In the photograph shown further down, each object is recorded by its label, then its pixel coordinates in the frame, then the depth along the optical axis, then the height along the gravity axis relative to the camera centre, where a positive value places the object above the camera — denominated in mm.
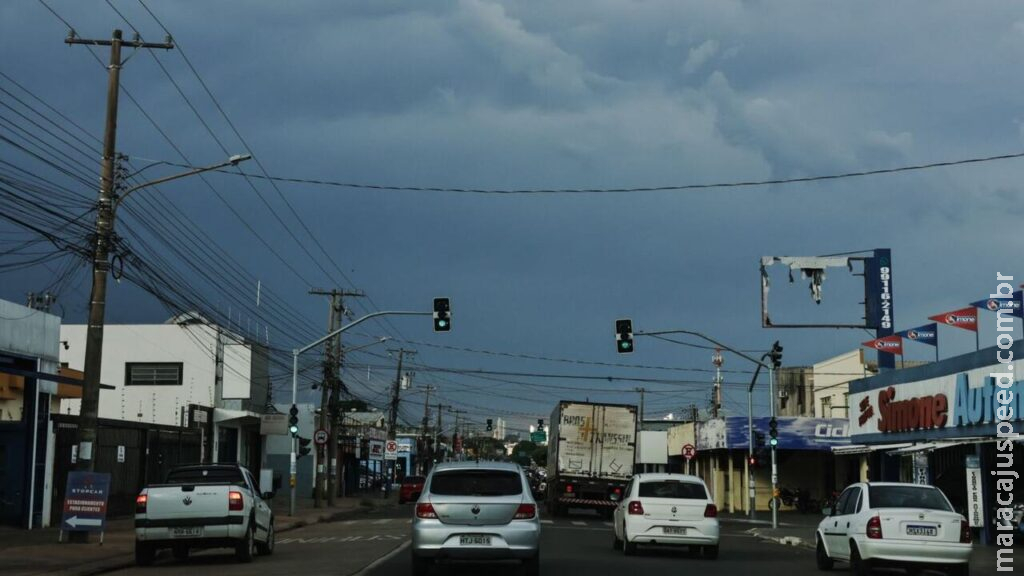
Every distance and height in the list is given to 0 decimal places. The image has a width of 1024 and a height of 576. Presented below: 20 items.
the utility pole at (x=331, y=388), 57281 +2931
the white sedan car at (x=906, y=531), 19078 -1182
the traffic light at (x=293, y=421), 45497 +982
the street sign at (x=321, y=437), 50031 +443
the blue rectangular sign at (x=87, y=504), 26094 -1265
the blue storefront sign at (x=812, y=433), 58719 +1029
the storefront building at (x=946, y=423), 30406 +930
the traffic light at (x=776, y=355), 44312 +3598
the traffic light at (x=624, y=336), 39625 +3775
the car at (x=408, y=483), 57481 -1624
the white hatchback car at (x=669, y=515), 24453 -1258
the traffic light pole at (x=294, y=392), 45719 +2071
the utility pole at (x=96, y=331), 26641 +2477
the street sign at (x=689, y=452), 54562 +47
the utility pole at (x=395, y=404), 91062 +3324
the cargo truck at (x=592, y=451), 45312 +40
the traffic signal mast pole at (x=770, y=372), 43562 +3043
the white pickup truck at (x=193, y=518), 22156 -1304
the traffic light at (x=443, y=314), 36969 +4114
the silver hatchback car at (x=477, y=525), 17609 -1079
